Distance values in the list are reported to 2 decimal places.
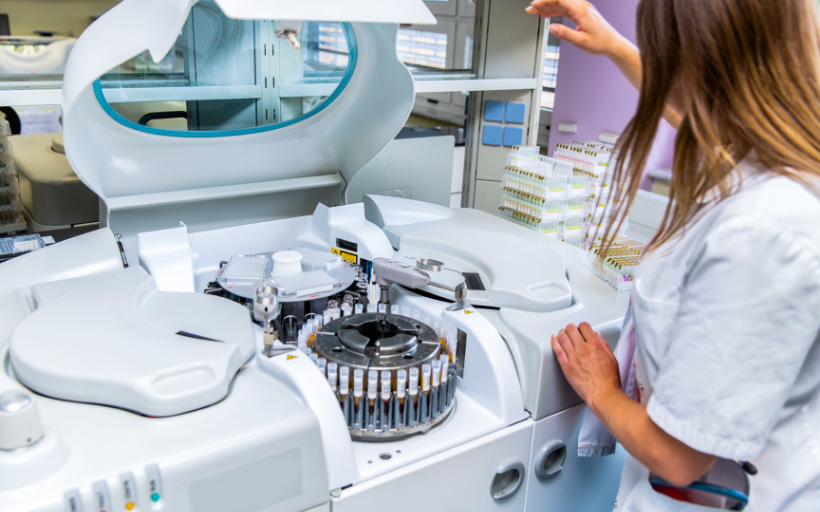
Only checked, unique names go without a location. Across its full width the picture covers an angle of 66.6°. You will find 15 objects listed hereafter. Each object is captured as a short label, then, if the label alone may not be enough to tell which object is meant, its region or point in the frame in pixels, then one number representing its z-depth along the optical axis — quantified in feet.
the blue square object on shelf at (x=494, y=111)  6.31
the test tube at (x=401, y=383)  3.26
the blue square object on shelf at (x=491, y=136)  6.38
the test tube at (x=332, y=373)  3.27
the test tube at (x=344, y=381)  3.26
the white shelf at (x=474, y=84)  5.47
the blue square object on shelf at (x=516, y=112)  6.24
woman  2.23
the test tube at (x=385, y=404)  3.26
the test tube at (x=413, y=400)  3.28
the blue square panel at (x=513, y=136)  6.31
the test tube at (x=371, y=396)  3.20
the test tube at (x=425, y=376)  3.34
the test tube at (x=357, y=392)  3.22
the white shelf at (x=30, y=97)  3.87
